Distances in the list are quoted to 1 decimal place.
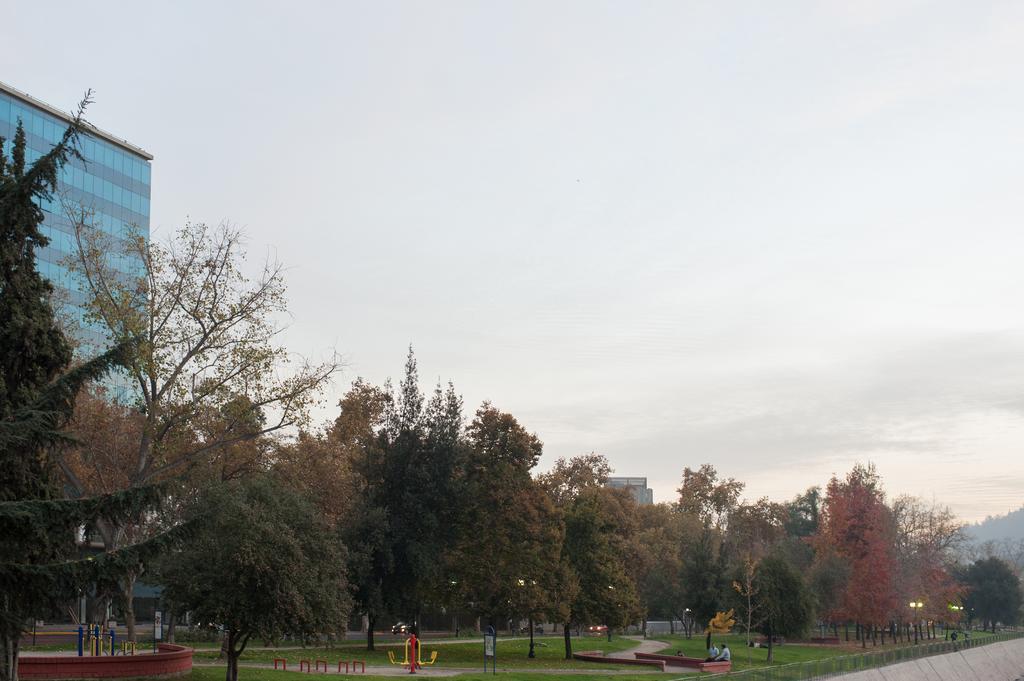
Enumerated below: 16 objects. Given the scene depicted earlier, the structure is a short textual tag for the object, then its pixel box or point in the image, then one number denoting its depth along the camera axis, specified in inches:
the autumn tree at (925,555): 3473.4
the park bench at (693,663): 2124.8
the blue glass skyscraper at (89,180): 3405.5
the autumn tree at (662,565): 3604.8
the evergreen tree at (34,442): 726.5
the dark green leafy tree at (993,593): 5378.9
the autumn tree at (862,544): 3164.4
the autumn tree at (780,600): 2632.9
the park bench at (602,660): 2190.0
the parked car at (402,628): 2817.4
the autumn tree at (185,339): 1508.4
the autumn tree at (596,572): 2447.1
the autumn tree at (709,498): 5659.5
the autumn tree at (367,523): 2140.7
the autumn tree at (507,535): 2278.5
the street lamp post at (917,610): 3443.9
